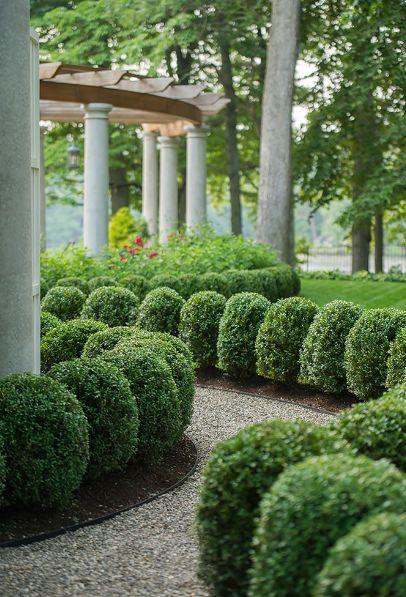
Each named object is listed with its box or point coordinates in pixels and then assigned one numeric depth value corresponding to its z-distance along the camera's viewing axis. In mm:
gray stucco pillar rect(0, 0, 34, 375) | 6367
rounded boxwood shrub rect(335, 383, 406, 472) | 4812
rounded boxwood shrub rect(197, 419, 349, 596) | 4375
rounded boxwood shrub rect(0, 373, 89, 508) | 5762
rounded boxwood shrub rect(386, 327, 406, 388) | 8789
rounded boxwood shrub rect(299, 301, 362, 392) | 9648
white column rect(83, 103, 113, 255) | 16484
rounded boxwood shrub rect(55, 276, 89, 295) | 12974
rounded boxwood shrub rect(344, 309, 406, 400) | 9164
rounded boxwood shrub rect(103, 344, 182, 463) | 6941
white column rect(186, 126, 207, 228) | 19688
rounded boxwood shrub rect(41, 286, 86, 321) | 11609
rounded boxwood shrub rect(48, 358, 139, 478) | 6430
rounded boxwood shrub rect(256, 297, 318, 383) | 10078
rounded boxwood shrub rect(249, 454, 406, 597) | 3734
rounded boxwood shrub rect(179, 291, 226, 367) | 10953
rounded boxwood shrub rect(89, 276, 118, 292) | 12859
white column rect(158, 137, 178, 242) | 20797
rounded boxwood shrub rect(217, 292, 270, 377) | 10469
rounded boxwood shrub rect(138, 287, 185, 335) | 11227
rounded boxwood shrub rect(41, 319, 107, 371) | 8805
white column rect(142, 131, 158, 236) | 22094
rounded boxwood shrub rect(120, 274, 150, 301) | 13094
